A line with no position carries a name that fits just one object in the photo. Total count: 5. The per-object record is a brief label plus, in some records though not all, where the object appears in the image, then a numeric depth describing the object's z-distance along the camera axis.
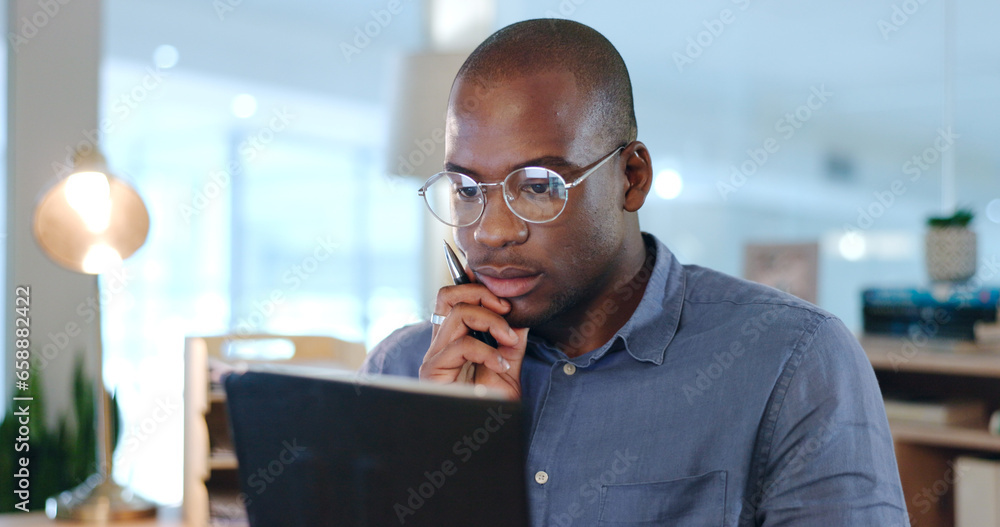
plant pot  2.60
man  1.06
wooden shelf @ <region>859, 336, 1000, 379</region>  2.22
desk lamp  1.85
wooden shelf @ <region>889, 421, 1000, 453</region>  2.27
